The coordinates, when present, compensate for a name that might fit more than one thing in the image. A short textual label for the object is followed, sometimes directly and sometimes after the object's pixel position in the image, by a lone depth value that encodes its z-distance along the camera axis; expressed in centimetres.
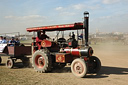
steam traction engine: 766
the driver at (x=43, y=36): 936
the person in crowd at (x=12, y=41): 1051
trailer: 993
